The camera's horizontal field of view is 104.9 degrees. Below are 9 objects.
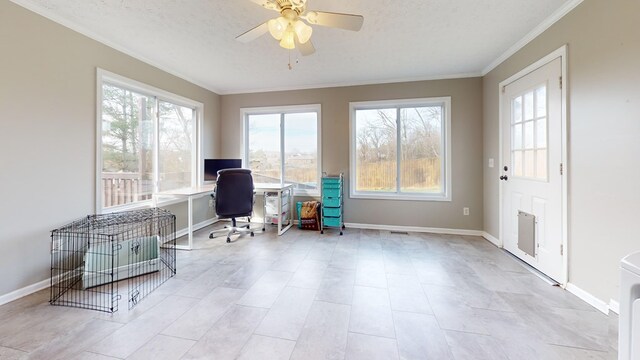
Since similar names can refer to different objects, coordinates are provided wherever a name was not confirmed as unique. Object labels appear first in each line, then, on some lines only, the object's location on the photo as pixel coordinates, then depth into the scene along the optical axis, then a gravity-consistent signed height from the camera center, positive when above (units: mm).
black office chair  3568 -214
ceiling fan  1710 +1149
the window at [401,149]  4094 +522
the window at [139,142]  2846 +529
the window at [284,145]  4570 +668
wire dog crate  2172 -832
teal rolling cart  4012 -367
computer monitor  4223 +235
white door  2355 +112
